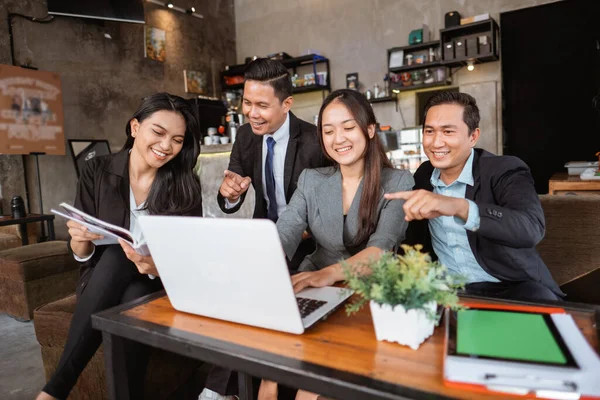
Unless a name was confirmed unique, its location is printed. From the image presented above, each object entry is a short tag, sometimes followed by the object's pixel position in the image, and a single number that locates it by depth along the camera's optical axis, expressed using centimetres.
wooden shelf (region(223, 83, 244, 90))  749
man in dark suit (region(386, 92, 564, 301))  121
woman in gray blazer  159
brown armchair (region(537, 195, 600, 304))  180
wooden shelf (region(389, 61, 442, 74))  570
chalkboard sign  484
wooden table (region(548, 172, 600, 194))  304
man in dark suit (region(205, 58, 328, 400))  229
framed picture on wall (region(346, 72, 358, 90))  666
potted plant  78
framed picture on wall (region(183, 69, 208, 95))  715
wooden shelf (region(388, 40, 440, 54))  577
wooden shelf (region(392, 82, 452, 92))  585
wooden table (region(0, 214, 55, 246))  375
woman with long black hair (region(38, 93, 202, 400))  152
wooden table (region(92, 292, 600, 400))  71
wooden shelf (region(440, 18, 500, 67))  537
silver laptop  81
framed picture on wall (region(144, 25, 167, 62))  657
